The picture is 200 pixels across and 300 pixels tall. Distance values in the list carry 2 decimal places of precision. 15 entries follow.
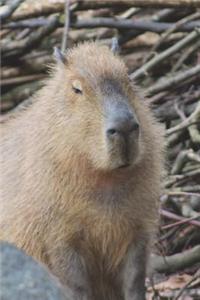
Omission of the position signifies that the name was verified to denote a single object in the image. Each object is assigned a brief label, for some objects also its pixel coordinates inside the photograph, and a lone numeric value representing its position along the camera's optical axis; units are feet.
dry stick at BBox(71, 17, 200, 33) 42.90
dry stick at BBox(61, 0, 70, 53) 37.11
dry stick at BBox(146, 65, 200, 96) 40.97
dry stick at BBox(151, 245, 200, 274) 33.65
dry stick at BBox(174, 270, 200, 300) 30.08
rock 20.53
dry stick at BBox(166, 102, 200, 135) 37.40
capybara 25.11
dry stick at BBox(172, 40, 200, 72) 43.69
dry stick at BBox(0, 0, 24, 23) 39.83
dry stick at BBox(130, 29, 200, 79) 41.29
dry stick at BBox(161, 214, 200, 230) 33.43
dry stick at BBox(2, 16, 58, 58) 44.05
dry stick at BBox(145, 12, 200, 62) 42.57
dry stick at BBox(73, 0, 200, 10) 39.92
